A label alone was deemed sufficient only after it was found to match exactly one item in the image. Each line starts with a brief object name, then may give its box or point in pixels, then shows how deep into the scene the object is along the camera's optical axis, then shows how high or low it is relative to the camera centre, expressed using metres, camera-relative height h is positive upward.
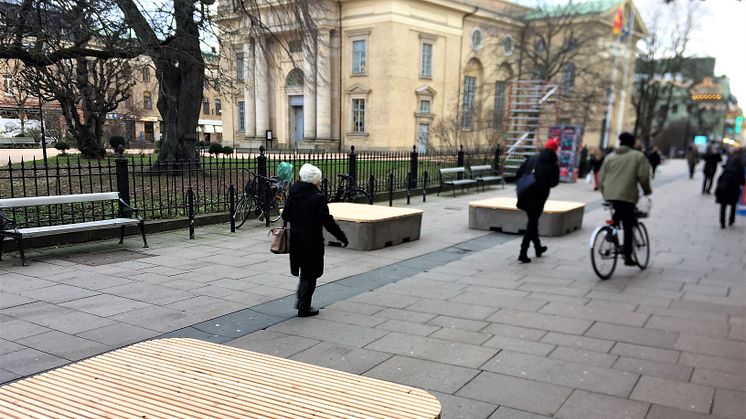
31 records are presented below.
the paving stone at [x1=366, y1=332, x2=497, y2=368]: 4.48 -1.86
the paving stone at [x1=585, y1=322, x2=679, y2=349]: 5.00 -1.88
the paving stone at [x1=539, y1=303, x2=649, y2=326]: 5.61 -1.88
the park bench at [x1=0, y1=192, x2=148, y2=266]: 7.19 -1.38
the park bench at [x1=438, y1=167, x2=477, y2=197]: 17.57 -1.44
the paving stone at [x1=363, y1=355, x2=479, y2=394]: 4.00 -1.85
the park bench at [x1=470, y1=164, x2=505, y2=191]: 20.06 -1.47
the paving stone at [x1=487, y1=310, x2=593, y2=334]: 5.31 -1.87
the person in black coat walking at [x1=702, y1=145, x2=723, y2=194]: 19.84 -0.87
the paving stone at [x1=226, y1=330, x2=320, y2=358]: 4.60 -1.86
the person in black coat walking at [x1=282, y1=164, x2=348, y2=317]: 5.31 -0.89
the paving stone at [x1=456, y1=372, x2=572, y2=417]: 3.70 -1.85
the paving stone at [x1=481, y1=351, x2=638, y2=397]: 4.02 -1.85
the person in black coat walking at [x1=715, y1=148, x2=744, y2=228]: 11.95 -0.85
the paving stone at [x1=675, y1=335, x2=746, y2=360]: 4.75 -1.88
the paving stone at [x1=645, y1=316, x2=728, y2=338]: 5.29 -1.89
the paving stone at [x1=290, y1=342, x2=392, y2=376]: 4.29 -1.85
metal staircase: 24.45 +0.94
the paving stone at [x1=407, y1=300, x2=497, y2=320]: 5.68 -1.88
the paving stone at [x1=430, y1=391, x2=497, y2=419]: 3.53 -1.84
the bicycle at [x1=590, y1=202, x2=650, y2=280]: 7.27 -1.47
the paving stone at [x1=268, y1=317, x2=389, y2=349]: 4.89 -1.87
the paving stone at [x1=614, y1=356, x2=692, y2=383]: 4.25 -1.86
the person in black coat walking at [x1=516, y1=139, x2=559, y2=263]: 8.05 -0.65
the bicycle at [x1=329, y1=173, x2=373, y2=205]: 12.56 -1.32
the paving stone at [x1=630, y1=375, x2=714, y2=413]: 3.76 -1.85
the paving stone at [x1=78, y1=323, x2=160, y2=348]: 4.72 -1.85
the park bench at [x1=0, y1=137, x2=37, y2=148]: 27.53 -0.60
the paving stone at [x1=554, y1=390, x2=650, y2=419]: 3.56 -1.84
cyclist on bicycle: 7.25 -0.54
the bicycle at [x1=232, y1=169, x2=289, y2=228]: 11.15 -1.38
